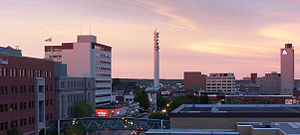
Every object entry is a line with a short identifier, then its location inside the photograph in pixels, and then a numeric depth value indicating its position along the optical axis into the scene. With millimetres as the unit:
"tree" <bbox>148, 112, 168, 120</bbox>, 115275
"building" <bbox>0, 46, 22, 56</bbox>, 84712
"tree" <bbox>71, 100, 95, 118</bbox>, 106312
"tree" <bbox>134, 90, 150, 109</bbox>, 195750
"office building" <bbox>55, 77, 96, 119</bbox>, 98562
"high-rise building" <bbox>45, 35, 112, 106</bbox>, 157875
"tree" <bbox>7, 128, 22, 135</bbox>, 75575
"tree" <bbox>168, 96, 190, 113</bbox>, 145625
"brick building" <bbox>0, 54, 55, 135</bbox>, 76875
